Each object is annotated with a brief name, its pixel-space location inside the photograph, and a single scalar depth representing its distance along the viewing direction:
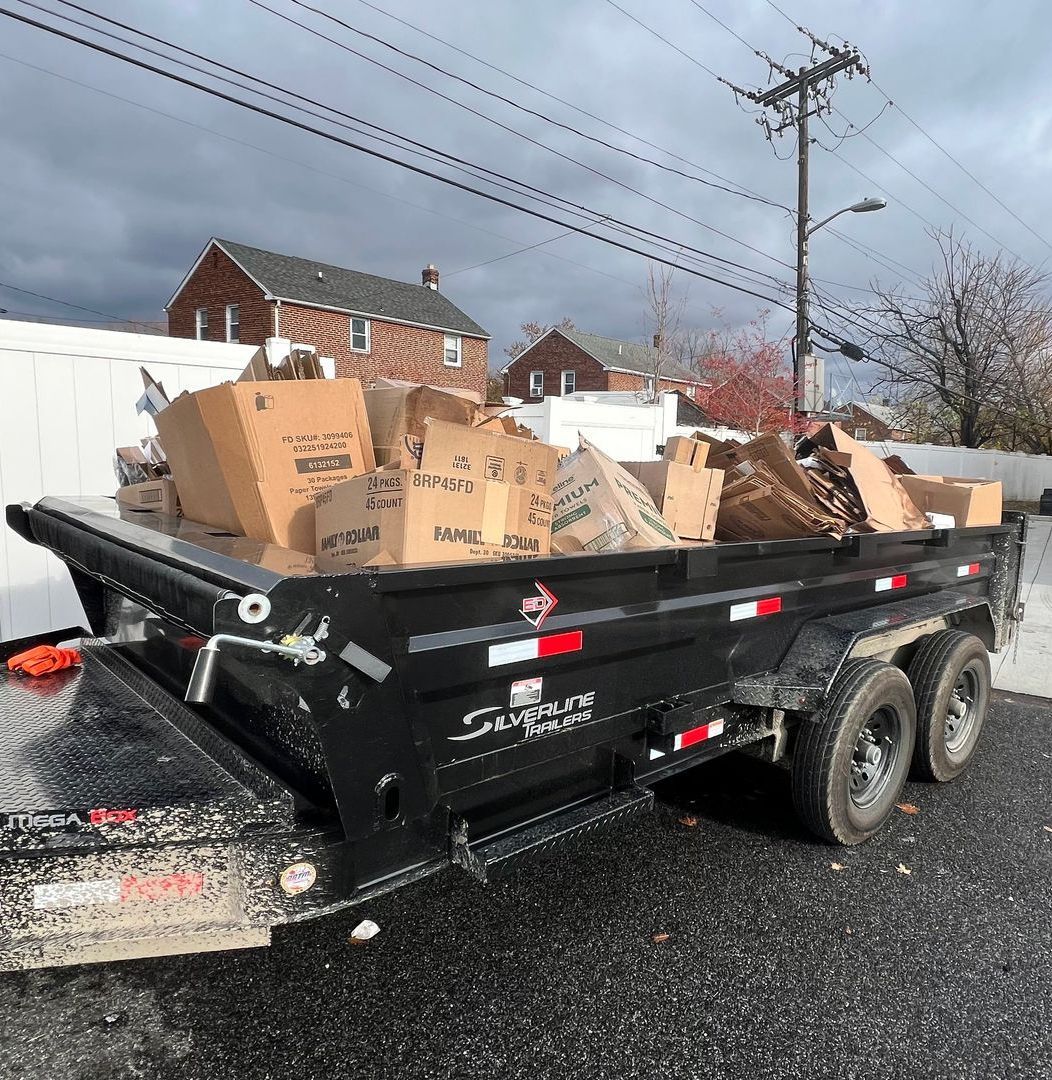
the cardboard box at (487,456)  2.19
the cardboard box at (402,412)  2.74
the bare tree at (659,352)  27.27
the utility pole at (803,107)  17.31
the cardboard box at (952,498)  4.50
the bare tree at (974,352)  23.80
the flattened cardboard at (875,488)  3.72
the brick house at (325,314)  26.48
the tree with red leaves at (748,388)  26.25
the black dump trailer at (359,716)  1.80
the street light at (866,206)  15.97
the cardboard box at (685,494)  3.15
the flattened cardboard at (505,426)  3.07
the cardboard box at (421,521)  2.08
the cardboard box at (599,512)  2.66
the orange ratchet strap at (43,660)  2.87
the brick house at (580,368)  39.50
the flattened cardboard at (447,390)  2.87
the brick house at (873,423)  35.19
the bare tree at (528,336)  44.83
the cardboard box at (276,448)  2.36
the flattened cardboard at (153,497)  3.07
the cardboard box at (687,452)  3.43
